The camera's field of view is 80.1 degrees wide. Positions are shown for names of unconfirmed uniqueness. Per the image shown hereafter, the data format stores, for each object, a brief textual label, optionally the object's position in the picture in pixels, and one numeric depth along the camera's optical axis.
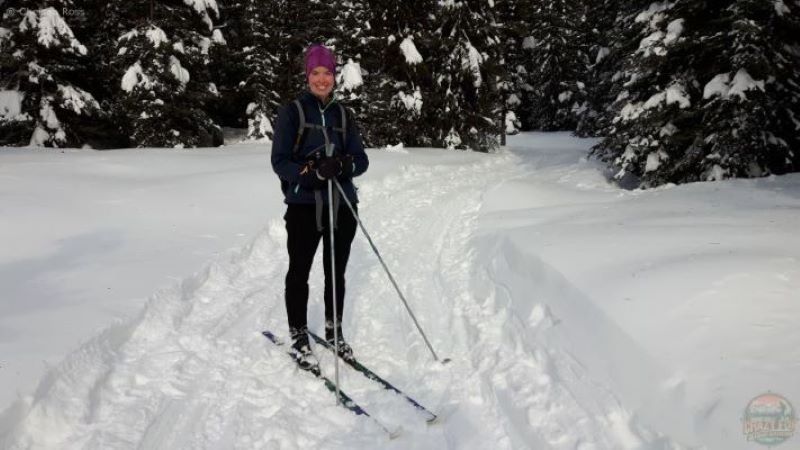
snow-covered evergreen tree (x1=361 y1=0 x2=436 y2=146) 17.67
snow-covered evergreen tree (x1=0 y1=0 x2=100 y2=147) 13.59
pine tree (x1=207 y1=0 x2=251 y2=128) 21.72
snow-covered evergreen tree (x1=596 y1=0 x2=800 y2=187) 8.89
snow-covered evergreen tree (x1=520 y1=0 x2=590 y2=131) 34.06
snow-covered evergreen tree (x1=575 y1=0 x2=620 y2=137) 22.02
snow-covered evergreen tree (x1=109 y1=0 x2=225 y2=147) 15.20
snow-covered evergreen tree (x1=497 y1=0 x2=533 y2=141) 20.92
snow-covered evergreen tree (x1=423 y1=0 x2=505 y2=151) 17.95
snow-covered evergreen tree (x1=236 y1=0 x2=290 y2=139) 20.53
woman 3.61
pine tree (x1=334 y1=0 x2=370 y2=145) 18.66
